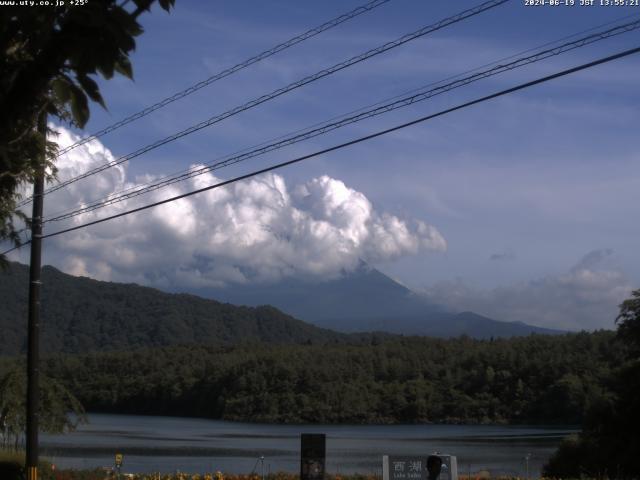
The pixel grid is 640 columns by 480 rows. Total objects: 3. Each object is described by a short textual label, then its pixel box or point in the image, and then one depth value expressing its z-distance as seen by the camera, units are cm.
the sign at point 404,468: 1459
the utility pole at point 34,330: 1897
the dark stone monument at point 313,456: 1381
